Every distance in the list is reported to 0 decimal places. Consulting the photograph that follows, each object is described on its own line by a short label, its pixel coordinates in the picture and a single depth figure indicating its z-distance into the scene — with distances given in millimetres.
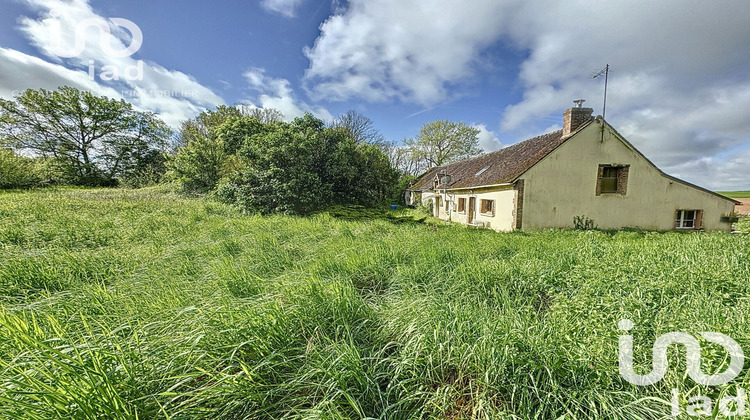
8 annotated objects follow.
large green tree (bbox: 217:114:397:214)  11609
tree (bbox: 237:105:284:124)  29655
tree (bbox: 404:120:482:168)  31141
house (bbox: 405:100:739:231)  11594
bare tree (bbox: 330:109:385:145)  26062
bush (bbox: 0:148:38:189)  16266
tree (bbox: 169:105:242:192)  17219
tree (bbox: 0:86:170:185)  22891
